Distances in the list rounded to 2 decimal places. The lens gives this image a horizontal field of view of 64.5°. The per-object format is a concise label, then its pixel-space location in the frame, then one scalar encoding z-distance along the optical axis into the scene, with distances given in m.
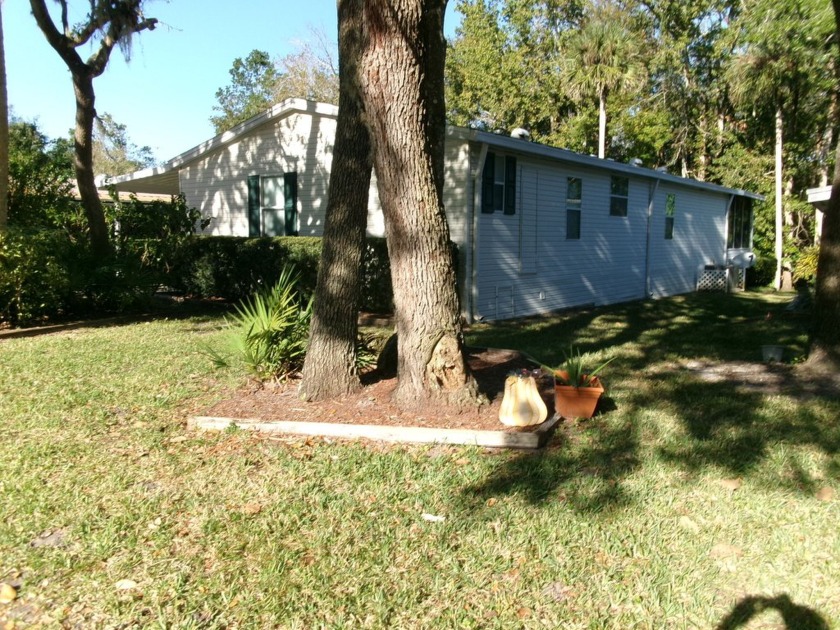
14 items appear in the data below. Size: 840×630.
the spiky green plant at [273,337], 6.04
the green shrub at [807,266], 14.75
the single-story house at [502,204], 11.13
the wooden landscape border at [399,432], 4.61
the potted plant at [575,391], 5.18
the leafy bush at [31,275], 9.27
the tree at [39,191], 11.41
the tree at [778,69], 12.90
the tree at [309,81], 35.44
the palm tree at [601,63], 23.62
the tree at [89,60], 11.41
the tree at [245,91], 49.38
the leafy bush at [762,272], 22.27
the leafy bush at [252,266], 11.50
